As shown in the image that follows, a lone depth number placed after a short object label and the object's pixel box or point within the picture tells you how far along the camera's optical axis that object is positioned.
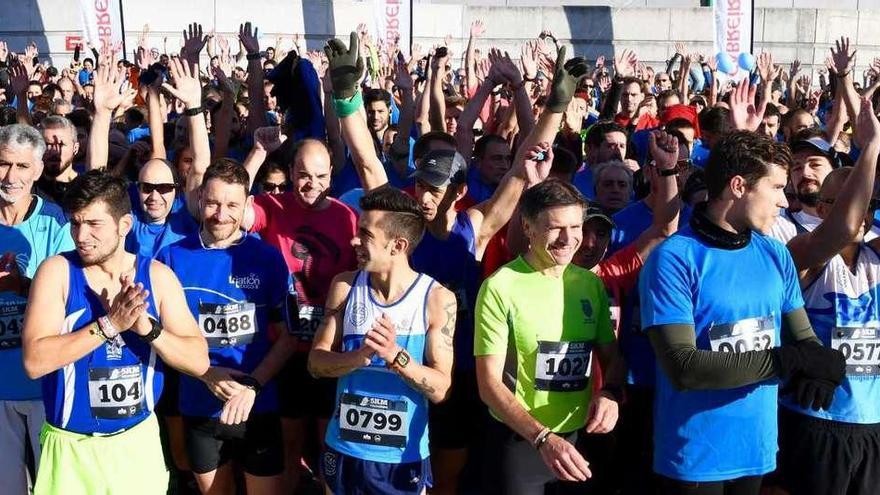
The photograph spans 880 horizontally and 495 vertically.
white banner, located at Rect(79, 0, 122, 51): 16.36
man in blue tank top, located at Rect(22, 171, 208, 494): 3.36
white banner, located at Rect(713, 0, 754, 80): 16.05
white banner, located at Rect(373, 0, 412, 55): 17.30
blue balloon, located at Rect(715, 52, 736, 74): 14.62
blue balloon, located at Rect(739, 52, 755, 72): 13.34
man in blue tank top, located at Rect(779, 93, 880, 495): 3.59
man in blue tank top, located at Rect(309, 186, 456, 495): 3.52
